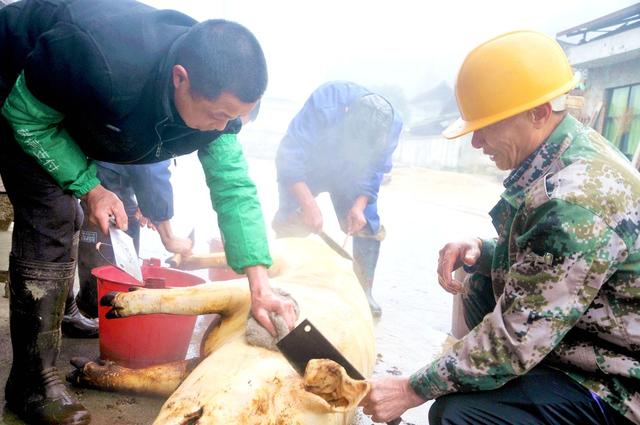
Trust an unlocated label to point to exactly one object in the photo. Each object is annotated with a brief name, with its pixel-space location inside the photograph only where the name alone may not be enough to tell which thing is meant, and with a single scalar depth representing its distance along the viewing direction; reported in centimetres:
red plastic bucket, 292
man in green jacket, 225
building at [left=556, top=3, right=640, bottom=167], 1678
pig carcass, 191
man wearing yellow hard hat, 186
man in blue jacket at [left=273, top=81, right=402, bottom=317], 482
